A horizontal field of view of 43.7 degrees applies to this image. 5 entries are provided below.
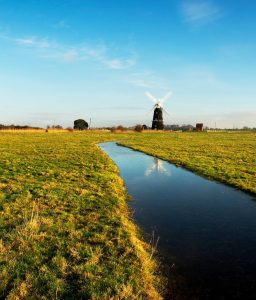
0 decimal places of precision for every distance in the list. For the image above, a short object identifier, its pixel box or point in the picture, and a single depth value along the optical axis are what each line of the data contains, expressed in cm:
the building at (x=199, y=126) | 15625
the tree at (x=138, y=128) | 12565
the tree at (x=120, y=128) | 12674
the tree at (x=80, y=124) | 15706
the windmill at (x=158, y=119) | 13838
